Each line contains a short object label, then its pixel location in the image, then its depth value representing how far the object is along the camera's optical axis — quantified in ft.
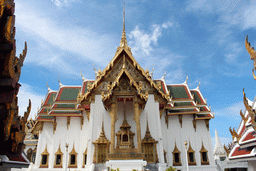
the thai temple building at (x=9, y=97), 10.71
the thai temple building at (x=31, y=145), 48.77
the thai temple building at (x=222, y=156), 47.63
